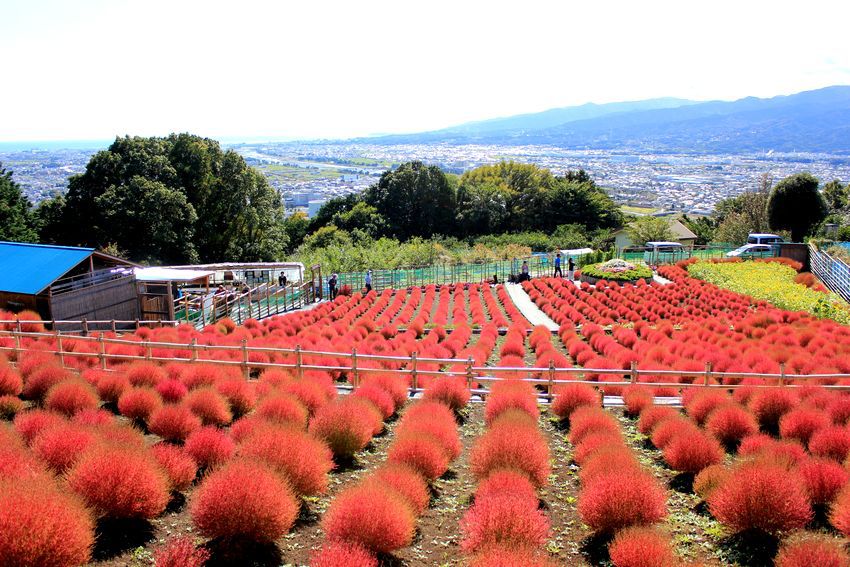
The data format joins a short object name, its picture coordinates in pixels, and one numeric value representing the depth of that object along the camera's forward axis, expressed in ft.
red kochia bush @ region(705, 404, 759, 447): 34.91
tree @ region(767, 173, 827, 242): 157.58
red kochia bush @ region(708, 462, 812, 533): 23.54
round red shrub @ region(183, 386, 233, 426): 35.37
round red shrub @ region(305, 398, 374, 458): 31.55
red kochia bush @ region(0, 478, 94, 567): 17.97
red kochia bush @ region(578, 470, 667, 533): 23.89
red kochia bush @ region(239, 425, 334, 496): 25.76
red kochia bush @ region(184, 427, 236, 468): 28.35
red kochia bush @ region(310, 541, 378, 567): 18.92
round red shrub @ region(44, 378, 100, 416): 35.65
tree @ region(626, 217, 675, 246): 203.41
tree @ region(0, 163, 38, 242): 128.16
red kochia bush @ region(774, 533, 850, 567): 19.71
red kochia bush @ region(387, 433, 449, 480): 28.68
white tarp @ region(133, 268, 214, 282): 81.15
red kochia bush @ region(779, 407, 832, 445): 33.63
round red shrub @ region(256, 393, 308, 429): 33.01
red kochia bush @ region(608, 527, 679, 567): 20.22
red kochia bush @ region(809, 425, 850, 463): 30.22
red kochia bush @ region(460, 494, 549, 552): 21.63
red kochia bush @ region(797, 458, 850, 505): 26.00
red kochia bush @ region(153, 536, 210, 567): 19.26
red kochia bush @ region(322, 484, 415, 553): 21.47
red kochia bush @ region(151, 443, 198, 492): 26.16
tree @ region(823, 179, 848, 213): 250.98
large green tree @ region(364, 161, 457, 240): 242.37
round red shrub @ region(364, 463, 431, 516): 25.00
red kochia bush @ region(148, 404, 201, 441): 32.35
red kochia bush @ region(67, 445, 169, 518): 22.72
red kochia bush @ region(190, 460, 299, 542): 21.58
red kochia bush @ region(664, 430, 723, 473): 30.25
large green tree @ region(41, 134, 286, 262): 134.51
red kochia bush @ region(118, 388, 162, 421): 36.04
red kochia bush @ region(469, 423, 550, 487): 28.63
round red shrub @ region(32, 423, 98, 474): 25.98
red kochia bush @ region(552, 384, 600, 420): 40.29
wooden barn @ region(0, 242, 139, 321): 73.97
